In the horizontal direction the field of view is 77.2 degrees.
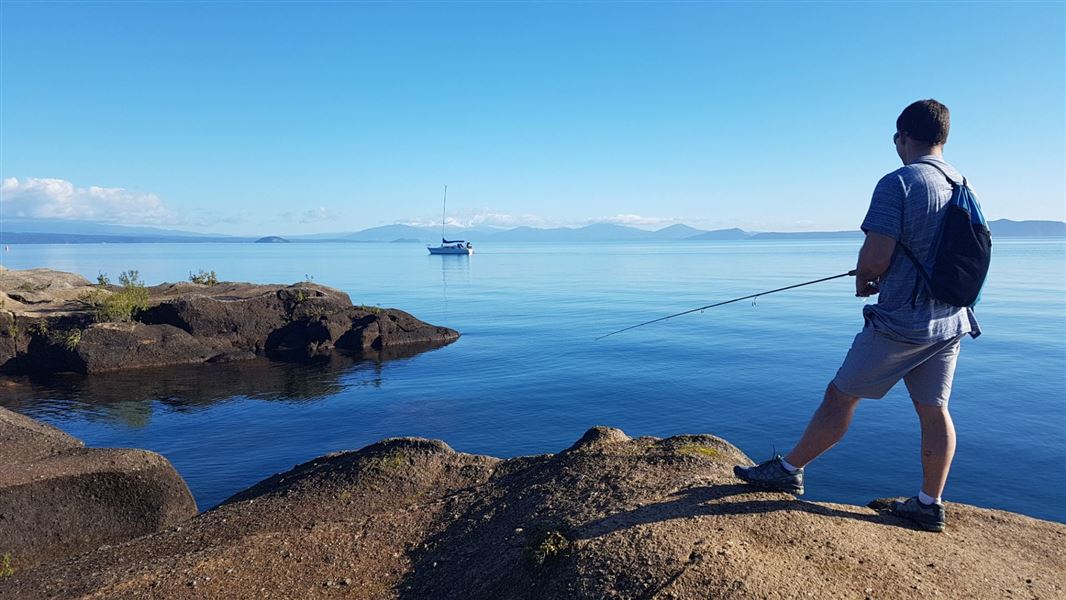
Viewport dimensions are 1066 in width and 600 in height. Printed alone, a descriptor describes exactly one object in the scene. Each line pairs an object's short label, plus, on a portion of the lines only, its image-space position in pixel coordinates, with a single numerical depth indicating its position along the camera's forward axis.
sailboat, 124.28
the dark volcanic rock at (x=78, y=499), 7.68
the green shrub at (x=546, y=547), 5.13
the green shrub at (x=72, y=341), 21.38
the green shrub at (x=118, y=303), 23.45
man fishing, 4.84
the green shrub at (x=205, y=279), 32.94
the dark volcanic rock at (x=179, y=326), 21.80
